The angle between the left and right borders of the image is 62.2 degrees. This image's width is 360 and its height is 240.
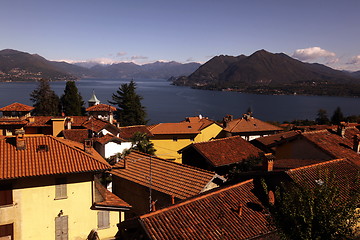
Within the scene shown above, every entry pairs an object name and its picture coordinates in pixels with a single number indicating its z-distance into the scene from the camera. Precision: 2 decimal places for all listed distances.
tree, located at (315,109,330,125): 76.97
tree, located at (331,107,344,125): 70.98
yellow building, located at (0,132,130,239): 12.89
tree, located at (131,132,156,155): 29.50
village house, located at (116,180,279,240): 10.02
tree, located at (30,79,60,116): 56.22
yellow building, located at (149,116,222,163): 37.34
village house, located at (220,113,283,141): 39.66
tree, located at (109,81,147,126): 58.16
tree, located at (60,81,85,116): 56.70
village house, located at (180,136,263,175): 22.30
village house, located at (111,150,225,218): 16.00
